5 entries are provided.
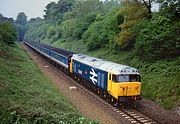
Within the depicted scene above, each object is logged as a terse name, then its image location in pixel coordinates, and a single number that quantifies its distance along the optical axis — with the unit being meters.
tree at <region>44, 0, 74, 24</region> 138.25
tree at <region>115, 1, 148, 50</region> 37.10
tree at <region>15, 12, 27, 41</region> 189.24
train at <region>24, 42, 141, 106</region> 23.88
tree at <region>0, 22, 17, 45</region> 62.72
